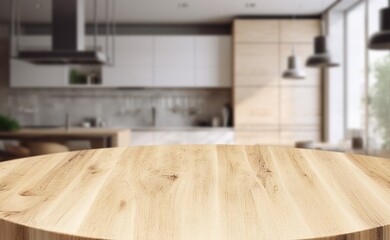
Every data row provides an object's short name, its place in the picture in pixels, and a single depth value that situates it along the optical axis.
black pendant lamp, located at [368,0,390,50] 2.73
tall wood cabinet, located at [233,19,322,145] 7.13
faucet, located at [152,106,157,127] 7.74
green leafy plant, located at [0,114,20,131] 4.91
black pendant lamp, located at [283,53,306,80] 5.26
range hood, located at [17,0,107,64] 5.46
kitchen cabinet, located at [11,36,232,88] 7.47
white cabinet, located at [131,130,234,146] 7.17
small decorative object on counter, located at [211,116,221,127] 7.48
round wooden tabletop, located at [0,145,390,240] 0.56
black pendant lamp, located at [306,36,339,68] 4.35
